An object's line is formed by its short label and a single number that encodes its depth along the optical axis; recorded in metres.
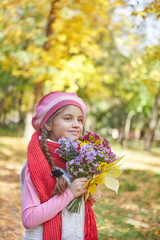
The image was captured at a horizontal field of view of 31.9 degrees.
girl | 1.77
